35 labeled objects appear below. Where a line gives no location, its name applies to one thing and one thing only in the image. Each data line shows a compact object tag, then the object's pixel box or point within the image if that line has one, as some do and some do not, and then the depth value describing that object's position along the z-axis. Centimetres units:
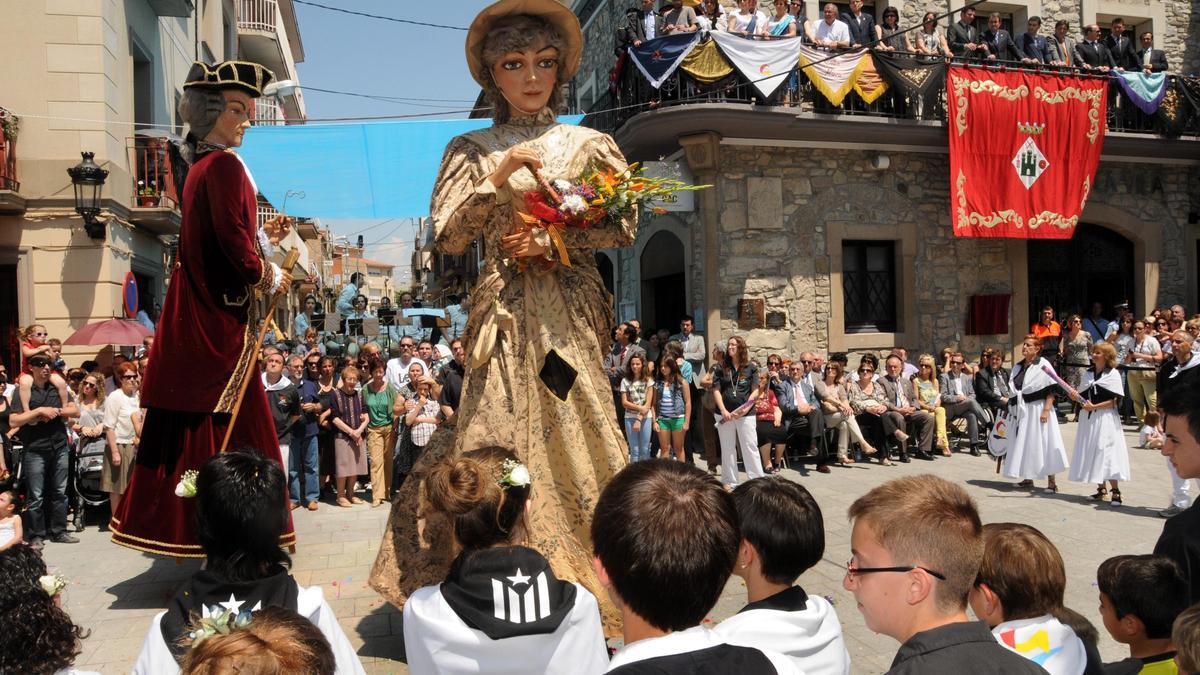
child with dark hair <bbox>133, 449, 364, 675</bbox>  203
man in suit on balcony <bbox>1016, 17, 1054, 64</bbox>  1366
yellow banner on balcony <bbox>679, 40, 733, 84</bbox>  1167
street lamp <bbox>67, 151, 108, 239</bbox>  1039
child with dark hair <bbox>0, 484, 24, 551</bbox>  423
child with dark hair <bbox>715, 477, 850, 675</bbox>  210
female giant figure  348
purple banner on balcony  1393
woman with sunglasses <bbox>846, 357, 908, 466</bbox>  1045
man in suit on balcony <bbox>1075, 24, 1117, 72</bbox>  1398
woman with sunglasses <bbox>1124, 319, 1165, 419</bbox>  1205
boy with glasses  179
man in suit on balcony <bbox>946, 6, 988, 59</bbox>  1330
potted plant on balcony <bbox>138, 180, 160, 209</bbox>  1207
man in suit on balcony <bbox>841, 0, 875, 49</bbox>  1275
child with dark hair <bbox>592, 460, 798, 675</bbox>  161
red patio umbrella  942
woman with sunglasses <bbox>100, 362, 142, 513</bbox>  685
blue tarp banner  865
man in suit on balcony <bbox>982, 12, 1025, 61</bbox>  1349
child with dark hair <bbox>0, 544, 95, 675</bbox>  179
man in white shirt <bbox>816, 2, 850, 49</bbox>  1238
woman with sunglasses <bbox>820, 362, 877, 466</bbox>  1022
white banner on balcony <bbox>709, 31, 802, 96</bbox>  1162
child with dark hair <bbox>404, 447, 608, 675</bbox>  223
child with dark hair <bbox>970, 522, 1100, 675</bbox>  224
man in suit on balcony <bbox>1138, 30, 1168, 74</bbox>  1452
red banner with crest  1299
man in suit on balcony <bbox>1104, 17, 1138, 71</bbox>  1440
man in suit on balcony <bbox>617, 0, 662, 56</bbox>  1245
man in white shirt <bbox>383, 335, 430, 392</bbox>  991
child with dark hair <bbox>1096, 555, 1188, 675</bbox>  232
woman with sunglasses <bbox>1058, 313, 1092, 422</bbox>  1259
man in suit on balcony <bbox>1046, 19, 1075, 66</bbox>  1381
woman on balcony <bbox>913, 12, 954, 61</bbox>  1296
